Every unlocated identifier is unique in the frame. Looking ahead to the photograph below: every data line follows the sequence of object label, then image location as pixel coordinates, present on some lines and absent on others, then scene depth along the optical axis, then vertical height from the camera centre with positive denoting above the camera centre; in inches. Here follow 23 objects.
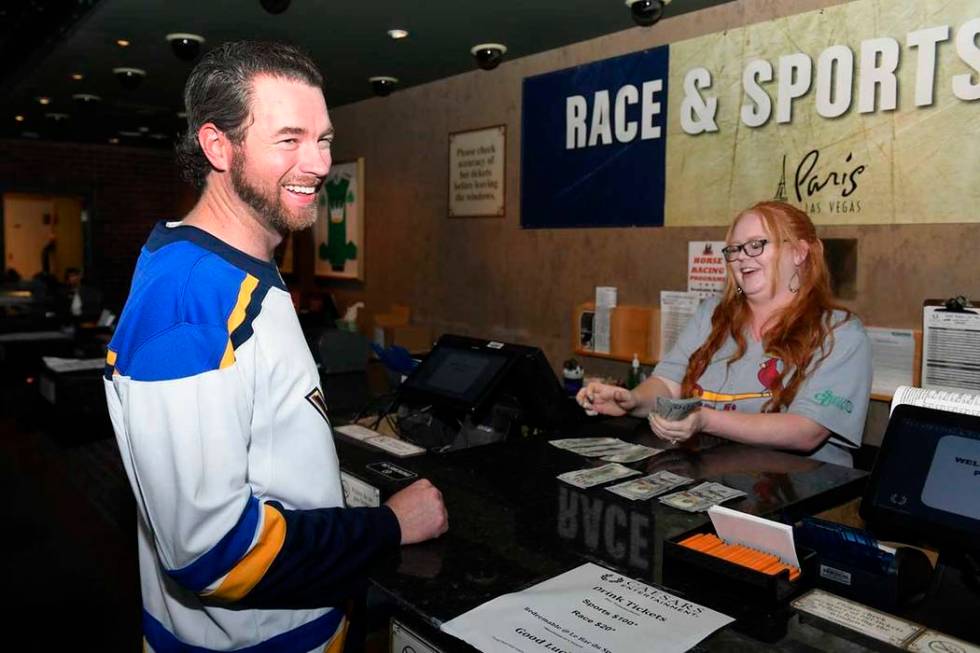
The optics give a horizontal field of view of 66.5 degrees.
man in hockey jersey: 39.6 -7.8
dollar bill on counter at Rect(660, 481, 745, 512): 56.7 -17.2
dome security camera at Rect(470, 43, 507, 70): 163.0 +47.8
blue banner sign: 147.2 +27.8
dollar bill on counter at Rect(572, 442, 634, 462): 70.6 -16.7
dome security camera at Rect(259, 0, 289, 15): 125.6 +44.3
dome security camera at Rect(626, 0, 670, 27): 125.2 +44.6
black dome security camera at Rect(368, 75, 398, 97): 199.3 +49.8
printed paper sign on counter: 38.0 -18.5
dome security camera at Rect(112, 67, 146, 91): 193.2 +49.0
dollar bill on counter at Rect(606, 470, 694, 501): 58.9 -17.0
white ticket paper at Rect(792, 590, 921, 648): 39.6 -18.5
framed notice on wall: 184.4 +25.3
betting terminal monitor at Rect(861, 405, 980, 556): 48.1 -13.4
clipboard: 102.9 -8.5
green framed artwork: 238.5 +14.7
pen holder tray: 41.9 -17.7
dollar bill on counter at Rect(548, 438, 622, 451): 72.7 -16.6
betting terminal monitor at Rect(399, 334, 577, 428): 78.6 -12.1
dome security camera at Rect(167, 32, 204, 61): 158.7 +46.8
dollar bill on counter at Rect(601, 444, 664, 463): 69.0 -16.8
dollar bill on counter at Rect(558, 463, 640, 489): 62.0 -17.0
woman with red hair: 77.5 -9.1
